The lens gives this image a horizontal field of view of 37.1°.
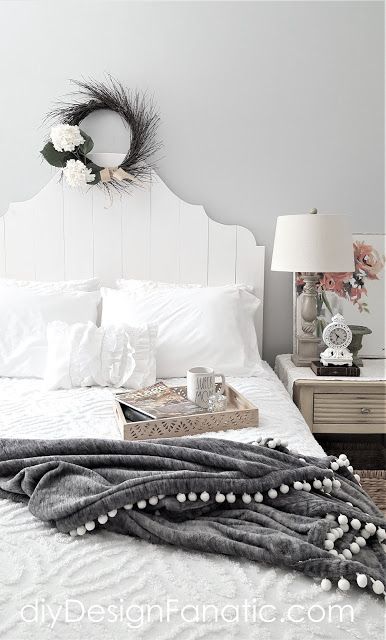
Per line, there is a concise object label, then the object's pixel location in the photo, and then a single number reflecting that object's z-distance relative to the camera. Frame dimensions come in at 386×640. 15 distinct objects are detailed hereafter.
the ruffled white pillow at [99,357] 2.23
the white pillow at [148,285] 2.69
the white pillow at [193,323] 2.43
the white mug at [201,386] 1.87
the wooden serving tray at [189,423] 1.67
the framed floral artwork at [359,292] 2.82
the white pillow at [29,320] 2.44
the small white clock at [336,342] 2.52
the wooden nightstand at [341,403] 2.42
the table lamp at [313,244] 2.39
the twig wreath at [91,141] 2.65
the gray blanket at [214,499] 1.09
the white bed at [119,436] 0.94
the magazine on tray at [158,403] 1.76
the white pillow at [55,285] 2.63
